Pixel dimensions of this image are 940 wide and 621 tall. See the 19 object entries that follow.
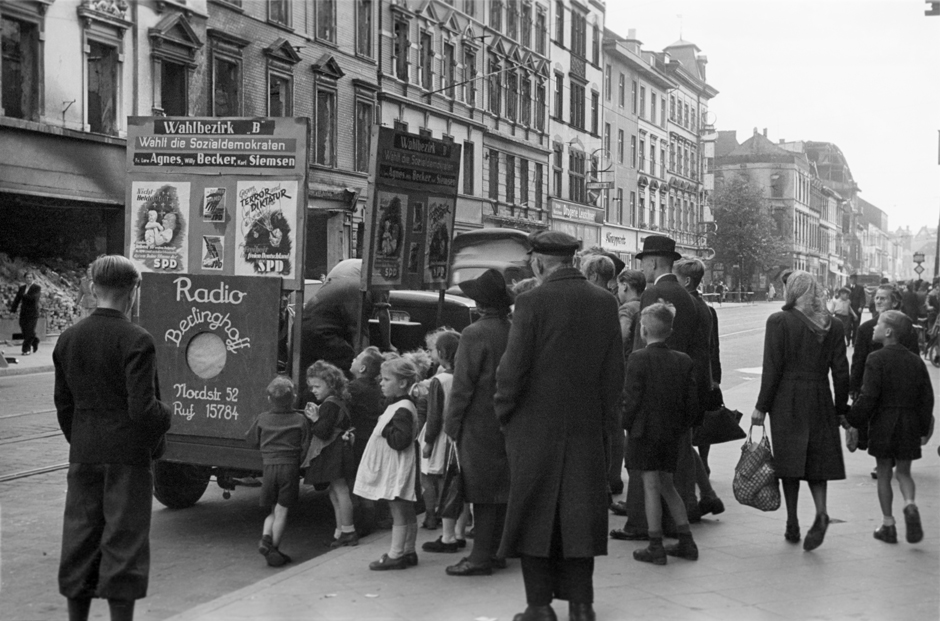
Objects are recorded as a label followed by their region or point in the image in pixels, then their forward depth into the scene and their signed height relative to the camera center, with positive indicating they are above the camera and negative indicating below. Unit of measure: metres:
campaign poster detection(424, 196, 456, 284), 9.63 +0.50
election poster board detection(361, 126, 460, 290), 8.55 +0.67
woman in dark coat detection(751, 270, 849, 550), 6.96 -0.60
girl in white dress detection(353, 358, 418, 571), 6.71 -1.04
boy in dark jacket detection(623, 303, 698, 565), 6.61 -0.72
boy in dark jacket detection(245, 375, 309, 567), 6.95 -1.02
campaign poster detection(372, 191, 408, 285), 8.69 +0.43
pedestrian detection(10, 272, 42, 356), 21.81 -0.49
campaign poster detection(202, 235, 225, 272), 7.61 +0.26
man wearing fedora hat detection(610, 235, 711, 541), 7.23 -0.27
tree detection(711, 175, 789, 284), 79.12 +4.74
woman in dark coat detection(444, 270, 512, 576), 6.20 -0.68
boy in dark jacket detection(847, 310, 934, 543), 7.30 -0.76
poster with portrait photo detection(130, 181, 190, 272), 7.62 +0.45
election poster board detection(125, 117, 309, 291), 7.43 +0.64
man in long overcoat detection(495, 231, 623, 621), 5.24 -0.70
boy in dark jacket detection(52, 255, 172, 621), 5.00 -0.72
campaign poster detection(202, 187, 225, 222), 7.56 +0.59
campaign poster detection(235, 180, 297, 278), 7.45 +0.43
